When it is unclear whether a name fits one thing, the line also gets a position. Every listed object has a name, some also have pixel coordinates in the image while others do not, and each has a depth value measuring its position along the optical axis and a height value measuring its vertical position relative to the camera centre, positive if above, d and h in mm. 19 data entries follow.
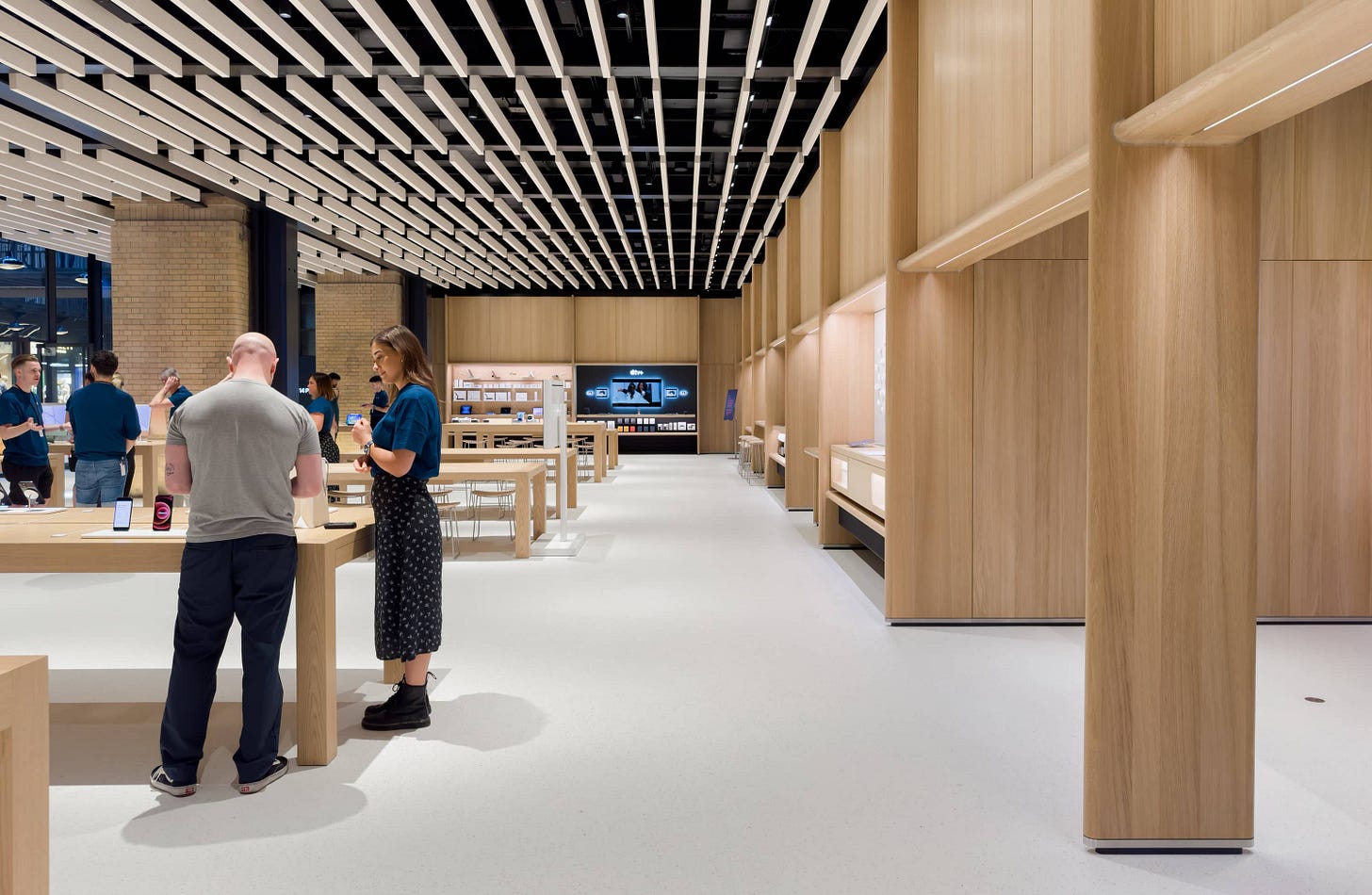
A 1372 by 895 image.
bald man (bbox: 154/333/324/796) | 3363 -461
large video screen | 23859 +716
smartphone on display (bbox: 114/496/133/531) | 3961 -382
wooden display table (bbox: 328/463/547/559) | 8586 -526
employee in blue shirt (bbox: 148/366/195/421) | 8367 +286
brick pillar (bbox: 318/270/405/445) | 19484 +2112
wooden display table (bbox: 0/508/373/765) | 3676 -574
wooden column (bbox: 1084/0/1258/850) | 2938 -188
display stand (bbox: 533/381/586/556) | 8994 -206
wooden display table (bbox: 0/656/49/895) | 1744 -646
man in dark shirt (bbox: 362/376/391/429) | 9815 +161
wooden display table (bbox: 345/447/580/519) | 9859 -379
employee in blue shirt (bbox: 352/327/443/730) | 3979 -471
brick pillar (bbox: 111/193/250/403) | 12930 +1782
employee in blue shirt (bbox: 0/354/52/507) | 7230 -99
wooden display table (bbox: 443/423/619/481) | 16281 -216
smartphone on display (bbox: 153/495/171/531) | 3961 -388
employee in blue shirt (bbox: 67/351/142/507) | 7129 -113
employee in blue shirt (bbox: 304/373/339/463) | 8914 +82
